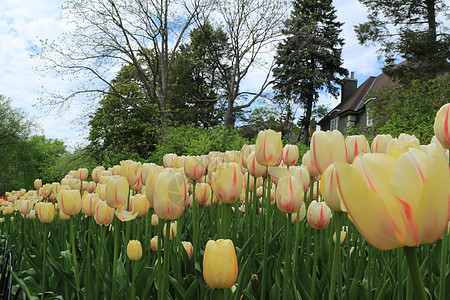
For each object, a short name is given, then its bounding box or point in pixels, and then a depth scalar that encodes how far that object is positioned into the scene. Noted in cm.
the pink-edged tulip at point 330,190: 79
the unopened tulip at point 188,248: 148
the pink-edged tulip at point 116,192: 123
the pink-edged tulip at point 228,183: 110
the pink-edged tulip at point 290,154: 166
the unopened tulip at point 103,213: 133
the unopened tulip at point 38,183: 350
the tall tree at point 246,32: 1389
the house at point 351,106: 2616
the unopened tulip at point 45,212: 165
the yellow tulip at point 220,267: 72
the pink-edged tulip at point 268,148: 121
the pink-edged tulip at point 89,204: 152
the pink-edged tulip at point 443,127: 98
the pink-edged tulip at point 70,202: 155
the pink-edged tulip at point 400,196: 38
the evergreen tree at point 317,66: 2352
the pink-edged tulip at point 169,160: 202
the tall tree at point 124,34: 1349
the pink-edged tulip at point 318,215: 124
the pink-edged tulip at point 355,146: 126
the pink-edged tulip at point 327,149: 93
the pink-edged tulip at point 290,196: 110
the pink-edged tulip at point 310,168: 149
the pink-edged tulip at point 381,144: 129
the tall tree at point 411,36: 1438
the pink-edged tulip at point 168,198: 84
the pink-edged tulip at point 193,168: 153
